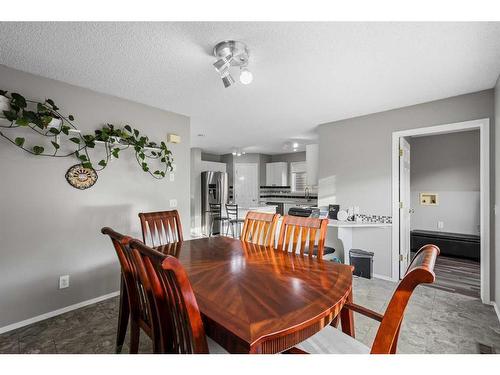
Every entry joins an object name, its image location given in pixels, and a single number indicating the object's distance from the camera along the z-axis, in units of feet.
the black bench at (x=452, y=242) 13.32
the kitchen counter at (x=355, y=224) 10.68
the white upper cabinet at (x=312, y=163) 14.07
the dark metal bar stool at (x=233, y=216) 18.05
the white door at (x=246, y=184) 24.75
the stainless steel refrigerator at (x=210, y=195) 21.77
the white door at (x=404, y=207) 10.67
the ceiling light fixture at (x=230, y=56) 5.63
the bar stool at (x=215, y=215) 20.54
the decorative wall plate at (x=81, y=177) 8.11
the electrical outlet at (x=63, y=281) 7.84
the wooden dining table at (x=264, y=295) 2.90
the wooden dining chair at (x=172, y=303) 2.86
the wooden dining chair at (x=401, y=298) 2.55
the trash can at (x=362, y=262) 10.79
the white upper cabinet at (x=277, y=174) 23.73
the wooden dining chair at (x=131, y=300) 4.20
